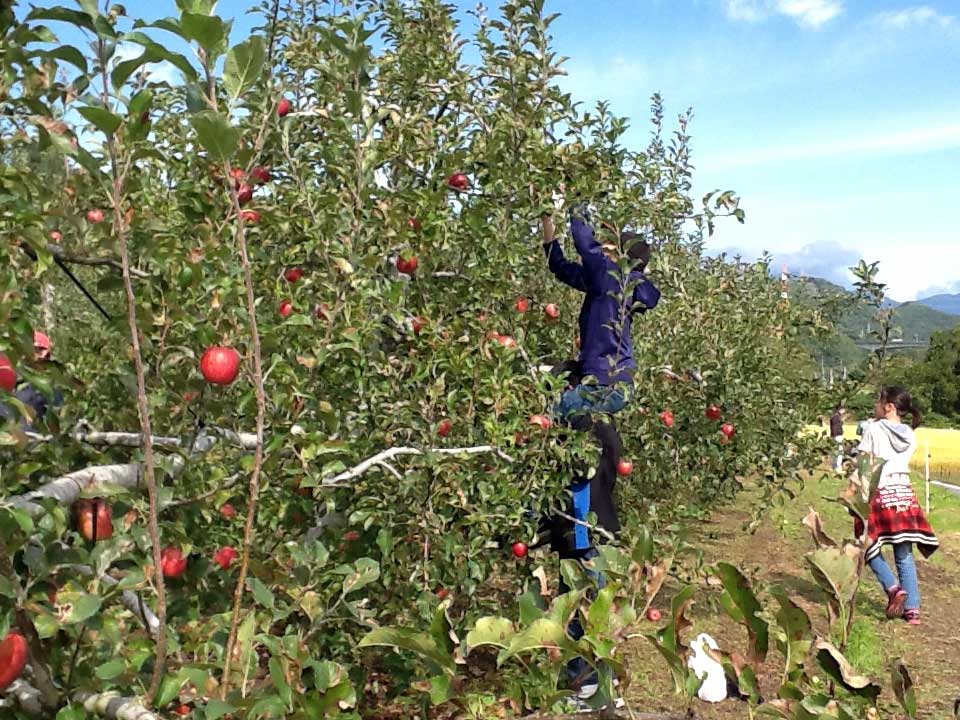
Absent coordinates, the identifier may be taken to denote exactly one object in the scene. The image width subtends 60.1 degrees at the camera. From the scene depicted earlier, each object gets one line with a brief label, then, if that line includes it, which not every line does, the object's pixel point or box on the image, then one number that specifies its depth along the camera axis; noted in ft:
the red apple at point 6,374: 4.33
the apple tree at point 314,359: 4.01
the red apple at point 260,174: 9.70
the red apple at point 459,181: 10.92
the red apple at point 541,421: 9.99
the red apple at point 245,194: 8.73
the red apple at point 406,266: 10.04
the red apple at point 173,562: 5.96
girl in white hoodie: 18.11
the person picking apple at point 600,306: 11.30
